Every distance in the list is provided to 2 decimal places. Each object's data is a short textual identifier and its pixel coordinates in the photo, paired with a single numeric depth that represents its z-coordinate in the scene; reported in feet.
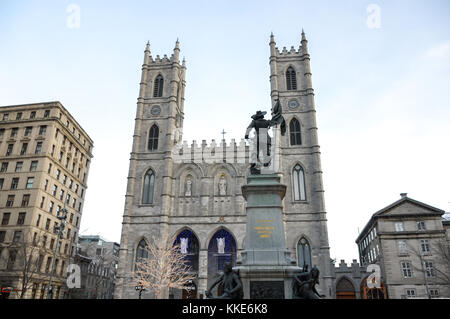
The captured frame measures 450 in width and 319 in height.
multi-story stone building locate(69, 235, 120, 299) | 172.65
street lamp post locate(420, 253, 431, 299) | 113.76
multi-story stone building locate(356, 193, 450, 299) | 124.36
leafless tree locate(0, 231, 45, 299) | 114.11
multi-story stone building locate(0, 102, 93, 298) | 122.62
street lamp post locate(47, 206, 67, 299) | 67.31
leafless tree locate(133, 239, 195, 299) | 108.58
